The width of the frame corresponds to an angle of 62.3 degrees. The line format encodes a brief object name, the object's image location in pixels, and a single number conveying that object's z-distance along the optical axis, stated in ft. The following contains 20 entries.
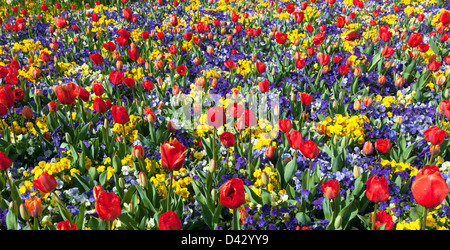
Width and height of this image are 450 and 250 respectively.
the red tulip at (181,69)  12.69
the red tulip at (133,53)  12.22
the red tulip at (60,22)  15.45
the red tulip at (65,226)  5.91
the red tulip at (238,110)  8.65
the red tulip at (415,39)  12.53
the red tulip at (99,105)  9.30
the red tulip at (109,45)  13.67
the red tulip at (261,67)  11.93
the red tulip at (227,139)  7.97
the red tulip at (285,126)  8.41
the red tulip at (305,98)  9.85
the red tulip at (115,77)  11.02
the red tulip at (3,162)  6.87
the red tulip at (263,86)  10.79
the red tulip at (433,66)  11.71
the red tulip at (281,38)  13.67
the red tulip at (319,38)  13.60
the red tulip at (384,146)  8.57
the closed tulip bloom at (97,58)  12.07
